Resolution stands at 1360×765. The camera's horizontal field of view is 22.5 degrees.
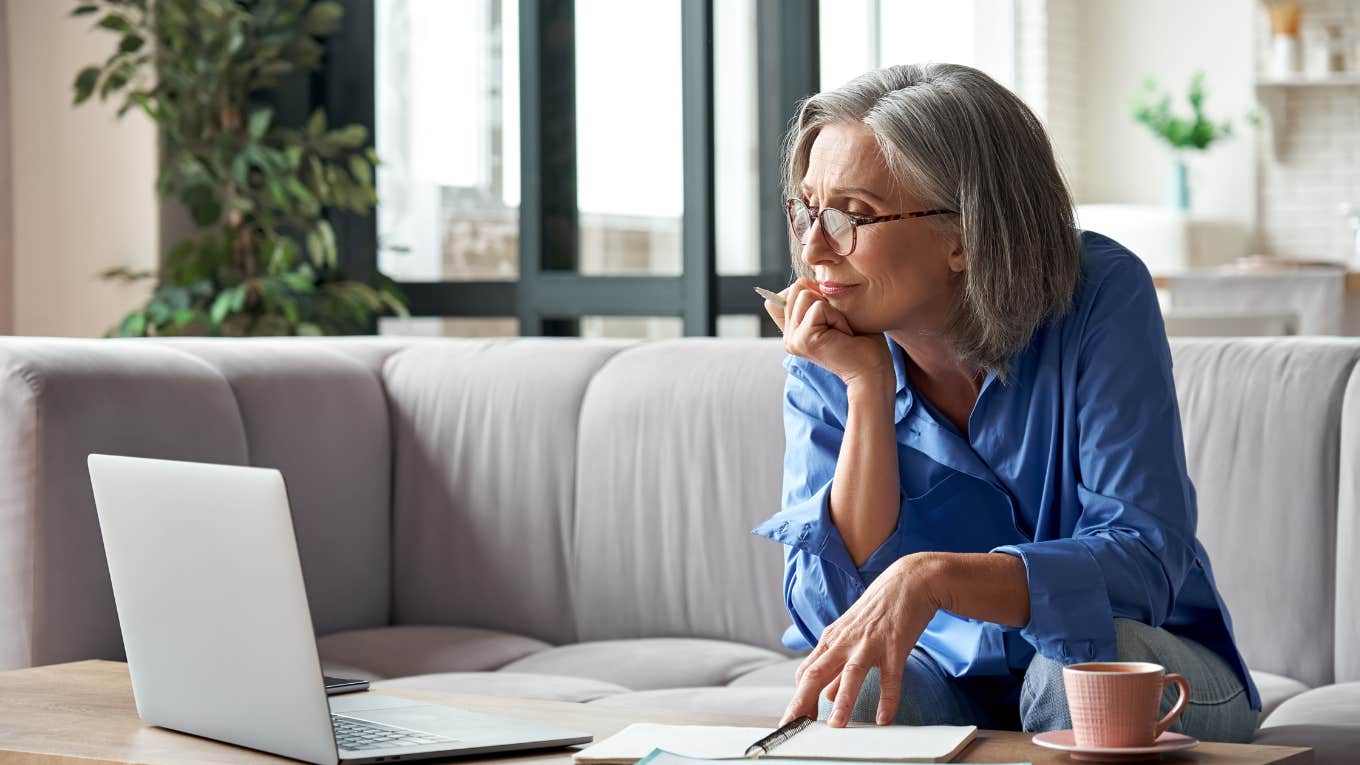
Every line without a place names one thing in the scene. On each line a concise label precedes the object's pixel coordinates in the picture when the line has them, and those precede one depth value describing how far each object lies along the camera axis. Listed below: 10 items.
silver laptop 2.93
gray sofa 4.04
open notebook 2.87
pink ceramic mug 2.85
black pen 2.87
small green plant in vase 12.64
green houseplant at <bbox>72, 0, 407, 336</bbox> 6.42
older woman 3.27
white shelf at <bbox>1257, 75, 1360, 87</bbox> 12.62
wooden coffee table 2.89
